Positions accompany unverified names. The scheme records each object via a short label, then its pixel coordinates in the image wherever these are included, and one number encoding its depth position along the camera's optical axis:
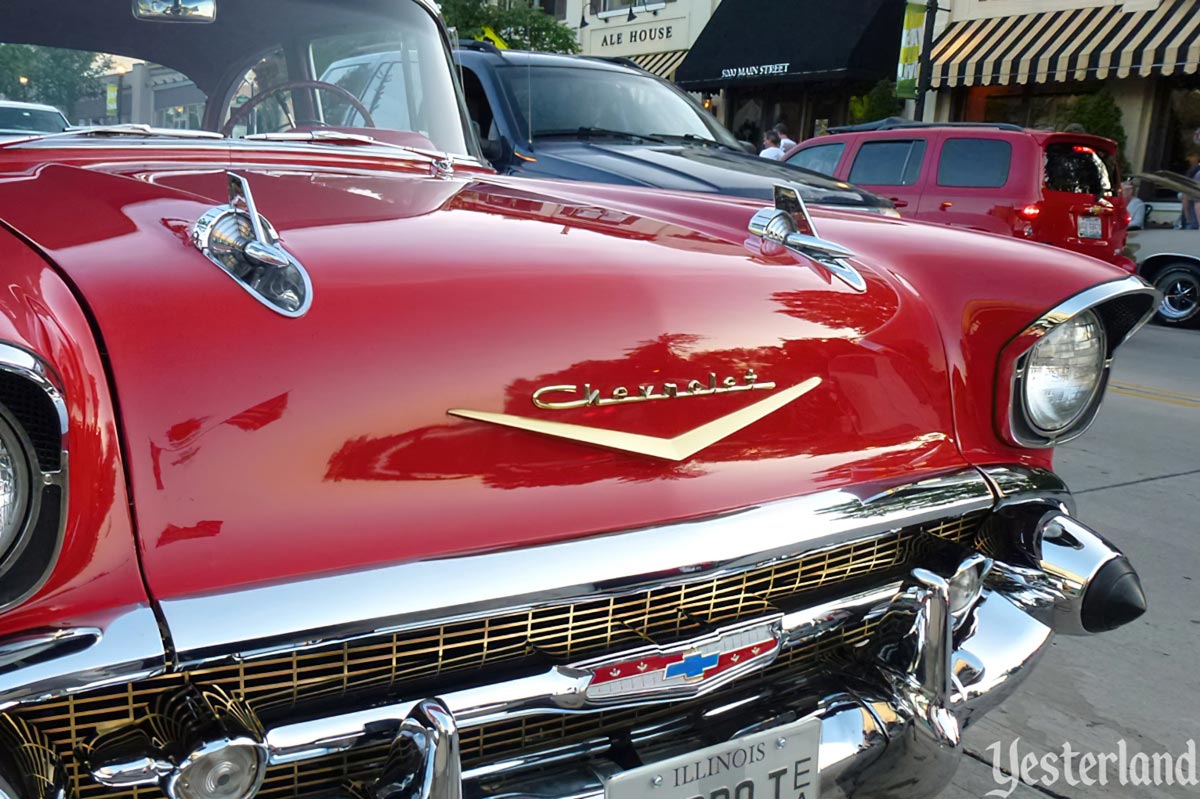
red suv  8.86
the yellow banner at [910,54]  14.92
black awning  16.09
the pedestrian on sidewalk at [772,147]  12.59
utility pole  14.84
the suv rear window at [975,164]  9.04
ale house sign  19.81
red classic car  1.12
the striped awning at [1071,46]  13.13
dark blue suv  5.50
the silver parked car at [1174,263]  9.99
